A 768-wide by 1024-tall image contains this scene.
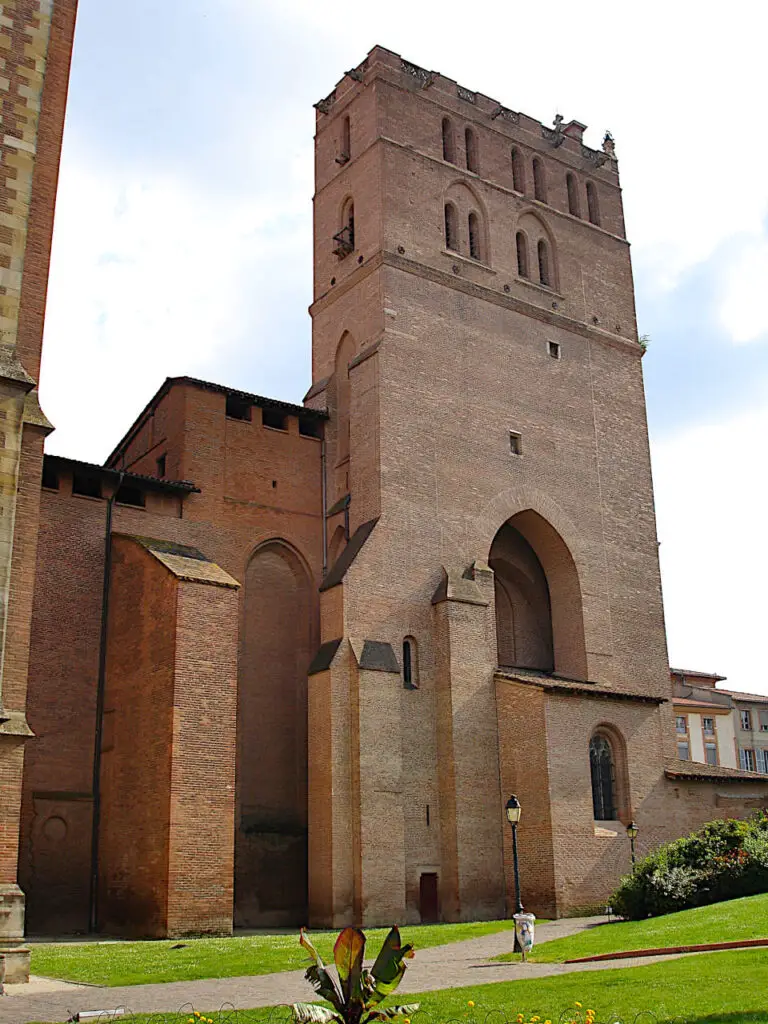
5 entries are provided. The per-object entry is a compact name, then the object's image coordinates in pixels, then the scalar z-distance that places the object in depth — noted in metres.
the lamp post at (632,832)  24.91
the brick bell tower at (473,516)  24.69
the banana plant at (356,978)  6.88
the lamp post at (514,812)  19.03
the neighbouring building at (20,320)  14.80
